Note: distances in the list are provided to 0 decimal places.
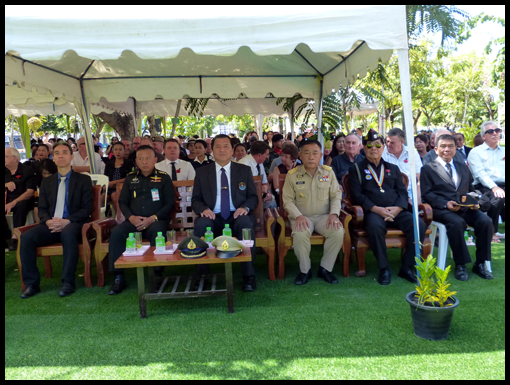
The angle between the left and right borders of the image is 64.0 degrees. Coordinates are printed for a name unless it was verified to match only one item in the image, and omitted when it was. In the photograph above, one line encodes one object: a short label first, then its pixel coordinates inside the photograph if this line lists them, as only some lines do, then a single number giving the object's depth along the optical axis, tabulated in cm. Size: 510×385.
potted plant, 293
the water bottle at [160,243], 365
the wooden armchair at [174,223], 435
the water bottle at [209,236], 387
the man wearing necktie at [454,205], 443
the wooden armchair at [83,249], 426
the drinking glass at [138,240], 377
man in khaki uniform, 439
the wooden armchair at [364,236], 446
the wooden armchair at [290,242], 445
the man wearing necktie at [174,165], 596
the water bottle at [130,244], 368
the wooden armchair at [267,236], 440
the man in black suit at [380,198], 439
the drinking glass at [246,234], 394
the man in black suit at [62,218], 419
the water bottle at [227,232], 384
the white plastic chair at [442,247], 447
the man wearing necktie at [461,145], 756
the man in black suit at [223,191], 446
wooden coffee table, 342
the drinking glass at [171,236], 386
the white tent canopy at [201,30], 342
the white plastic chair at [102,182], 531
